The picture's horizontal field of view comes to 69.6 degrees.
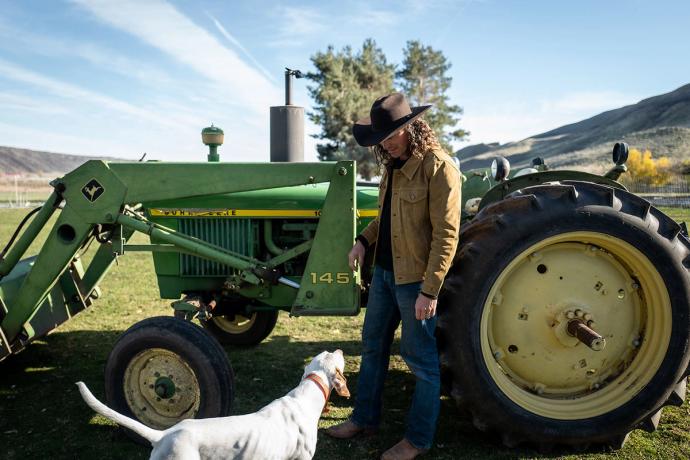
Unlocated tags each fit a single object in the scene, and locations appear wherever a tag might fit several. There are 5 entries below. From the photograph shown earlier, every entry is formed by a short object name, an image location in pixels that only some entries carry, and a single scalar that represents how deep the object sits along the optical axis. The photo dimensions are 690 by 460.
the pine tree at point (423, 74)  35.09
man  2.51
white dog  1.95
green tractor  2.81
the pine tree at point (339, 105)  27.53
